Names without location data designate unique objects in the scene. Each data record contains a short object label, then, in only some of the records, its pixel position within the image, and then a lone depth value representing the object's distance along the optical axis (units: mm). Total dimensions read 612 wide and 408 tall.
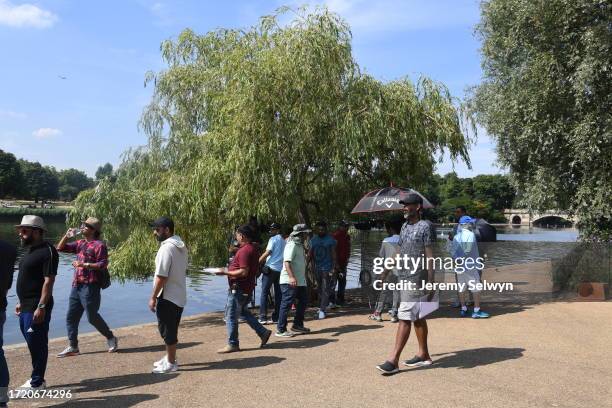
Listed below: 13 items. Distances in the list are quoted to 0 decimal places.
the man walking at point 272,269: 9047
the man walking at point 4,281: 4957
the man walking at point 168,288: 5973
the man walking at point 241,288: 7207
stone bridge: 128712
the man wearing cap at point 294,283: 8109
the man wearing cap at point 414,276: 5938
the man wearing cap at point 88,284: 7156
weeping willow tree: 10031
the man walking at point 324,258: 9820
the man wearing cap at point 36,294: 5484
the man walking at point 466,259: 9547
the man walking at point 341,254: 11133
